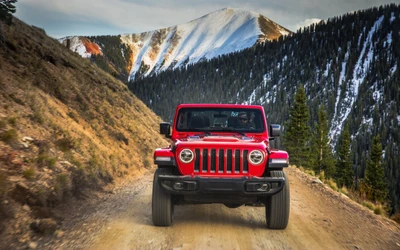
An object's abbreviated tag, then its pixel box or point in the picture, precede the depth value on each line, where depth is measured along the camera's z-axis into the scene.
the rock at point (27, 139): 8.01
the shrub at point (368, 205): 10.25
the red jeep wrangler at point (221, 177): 5.44
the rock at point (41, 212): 5.93
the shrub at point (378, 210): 9.25
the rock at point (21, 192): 5.90
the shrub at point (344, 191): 12.73
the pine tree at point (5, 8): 13.67
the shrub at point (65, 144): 9.56
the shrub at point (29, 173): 6.68
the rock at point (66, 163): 8.66
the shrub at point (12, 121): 8.29
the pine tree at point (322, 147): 45.16
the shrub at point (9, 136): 7.32
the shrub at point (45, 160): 7.61
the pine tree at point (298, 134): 40.88
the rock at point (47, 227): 5.43
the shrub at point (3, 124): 7.75
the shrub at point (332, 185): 12.83
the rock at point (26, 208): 5.82
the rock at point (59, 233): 5.45
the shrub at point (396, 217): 9.94
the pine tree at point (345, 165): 51.94
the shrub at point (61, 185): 7.12
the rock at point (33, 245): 4.83
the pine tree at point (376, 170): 46.12
